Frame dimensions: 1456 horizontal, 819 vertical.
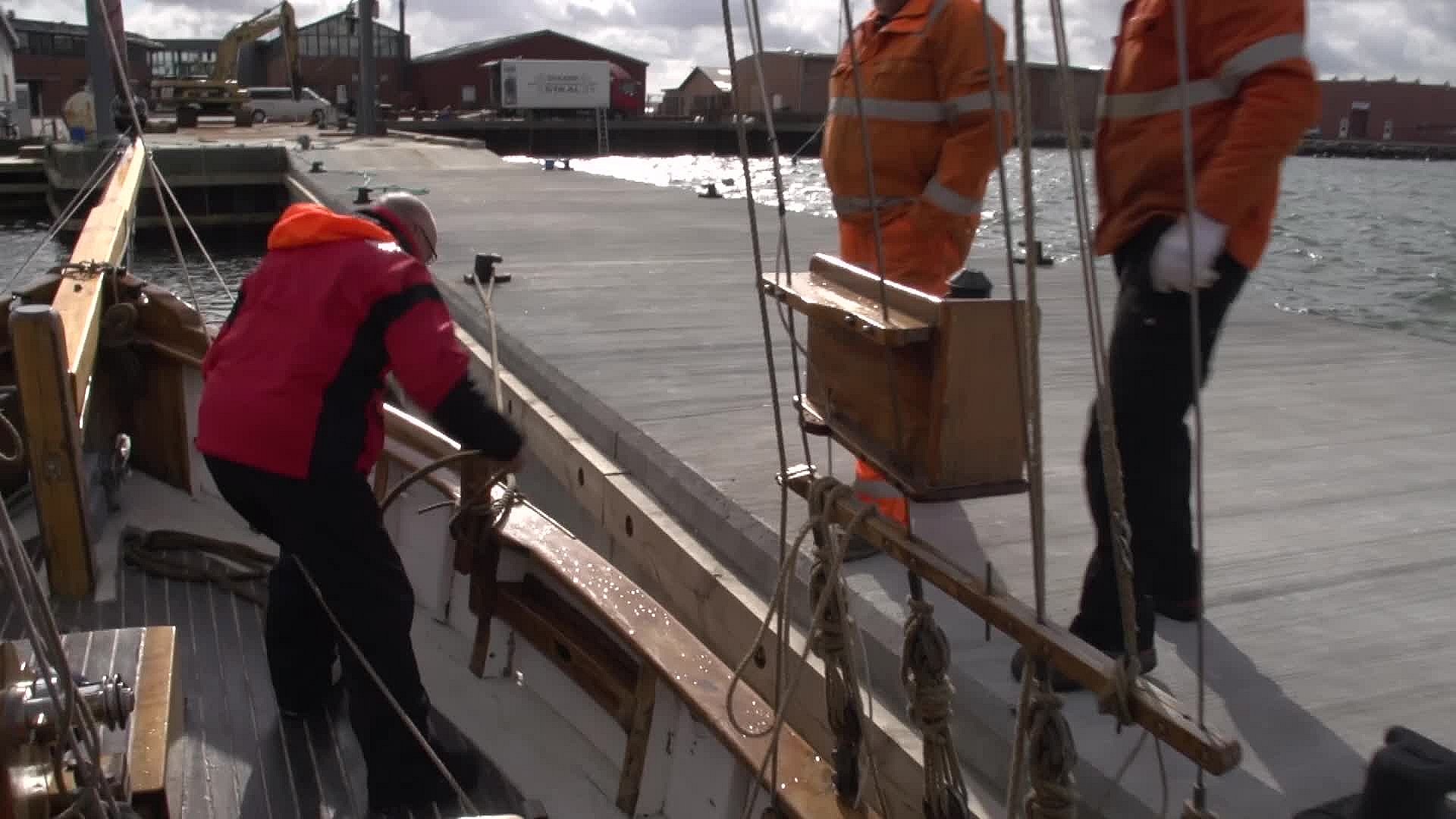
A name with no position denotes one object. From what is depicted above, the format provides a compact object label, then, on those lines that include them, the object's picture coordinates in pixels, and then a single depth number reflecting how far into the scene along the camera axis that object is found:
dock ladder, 49.68
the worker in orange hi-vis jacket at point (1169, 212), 2.28
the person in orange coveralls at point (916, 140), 3.36
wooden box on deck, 2.09
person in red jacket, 2.80
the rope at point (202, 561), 4.26
